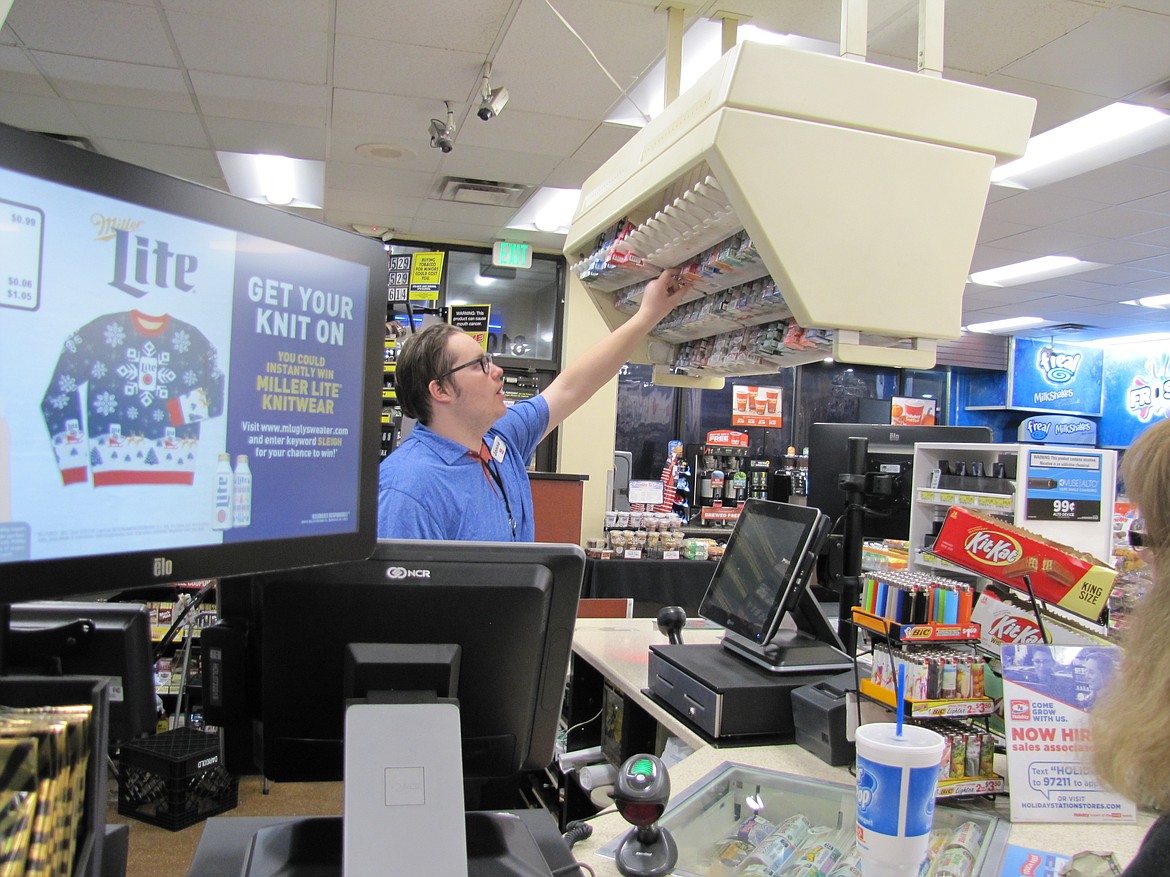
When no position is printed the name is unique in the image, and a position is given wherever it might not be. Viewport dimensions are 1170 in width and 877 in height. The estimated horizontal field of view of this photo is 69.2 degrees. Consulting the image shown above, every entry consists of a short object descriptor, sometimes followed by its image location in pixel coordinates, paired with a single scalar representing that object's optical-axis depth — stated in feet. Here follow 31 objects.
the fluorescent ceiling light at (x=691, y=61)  11.44
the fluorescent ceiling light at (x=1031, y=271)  22.76
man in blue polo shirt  6.60
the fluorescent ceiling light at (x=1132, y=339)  32.27
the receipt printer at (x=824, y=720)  5.44
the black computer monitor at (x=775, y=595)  6.42
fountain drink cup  3.53
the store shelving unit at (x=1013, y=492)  12.94
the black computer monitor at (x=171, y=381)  2.03
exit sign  23.63
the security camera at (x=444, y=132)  14.19
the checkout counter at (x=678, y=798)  3.44
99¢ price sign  12.97
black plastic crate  11.12
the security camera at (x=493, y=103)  12.41
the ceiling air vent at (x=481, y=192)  18.52
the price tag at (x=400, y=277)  19.39
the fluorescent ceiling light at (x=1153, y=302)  26.16
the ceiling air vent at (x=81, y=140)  16.78
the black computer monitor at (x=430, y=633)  3.22
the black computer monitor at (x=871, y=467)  10.37
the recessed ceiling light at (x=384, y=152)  16.34
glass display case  4.24
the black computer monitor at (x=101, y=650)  2.55
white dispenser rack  4.77
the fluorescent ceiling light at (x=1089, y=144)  13.97
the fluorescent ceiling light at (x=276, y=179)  18.03
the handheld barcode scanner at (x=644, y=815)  3.94
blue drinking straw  3.72
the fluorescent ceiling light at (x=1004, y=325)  30.48
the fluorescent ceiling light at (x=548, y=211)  19.38
